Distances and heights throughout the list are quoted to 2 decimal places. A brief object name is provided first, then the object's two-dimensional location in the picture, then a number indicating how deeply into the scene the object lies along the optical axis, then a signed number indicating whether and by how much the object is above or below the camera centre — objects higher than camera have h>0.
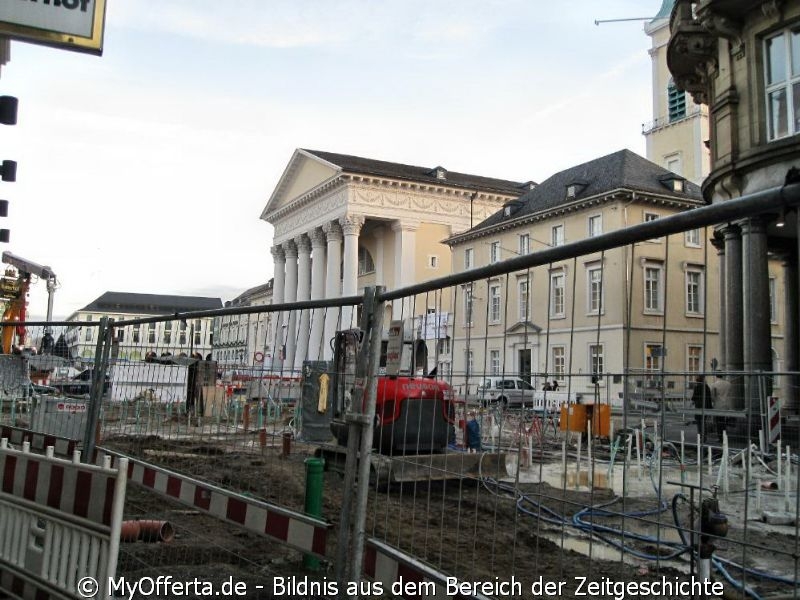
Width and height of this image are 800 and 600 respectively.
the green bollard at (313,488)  4.72 -0.75
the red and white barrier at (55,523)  3.39 -0.84
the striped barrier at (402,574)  3.01 -0.90
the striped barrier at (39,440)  7.16 -0.82
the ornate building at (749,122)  16.55 +7.09
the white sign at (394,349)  3.63 +0.18
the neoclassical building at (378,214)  59.62 +15.18
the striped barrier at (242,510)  3.88 -0.86
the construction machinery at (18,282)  24.22 +3.02
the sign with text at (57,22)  5.30 +2.71
